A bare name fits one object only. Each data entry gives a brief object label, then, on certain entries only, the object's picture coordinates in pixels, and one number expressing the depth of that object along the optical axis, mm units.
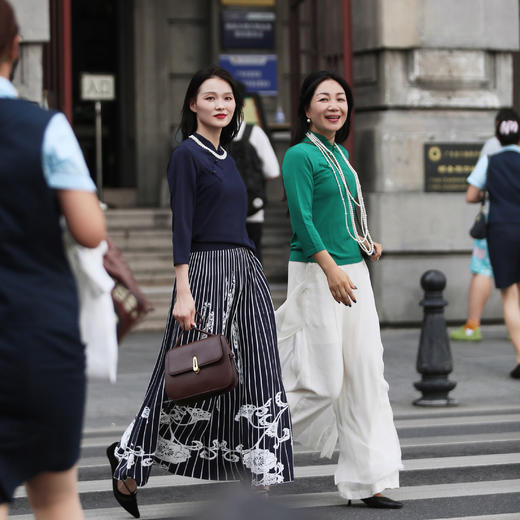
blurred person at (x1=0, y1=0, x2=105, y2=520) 5061
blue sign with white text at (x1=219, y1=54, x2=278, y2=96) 28224
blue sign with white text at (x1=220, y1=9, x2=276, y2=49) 28005
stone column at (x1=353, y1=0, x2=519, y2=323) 20860
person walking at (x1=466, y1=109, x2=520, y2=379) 15713
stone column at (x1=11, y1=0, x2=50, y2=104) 19751
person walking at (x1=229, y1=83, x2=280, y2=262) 16836
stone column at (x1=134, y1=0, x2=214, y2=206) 28032
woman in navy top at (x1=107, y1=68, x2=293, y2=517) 8719
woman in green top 9143
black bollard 14194
